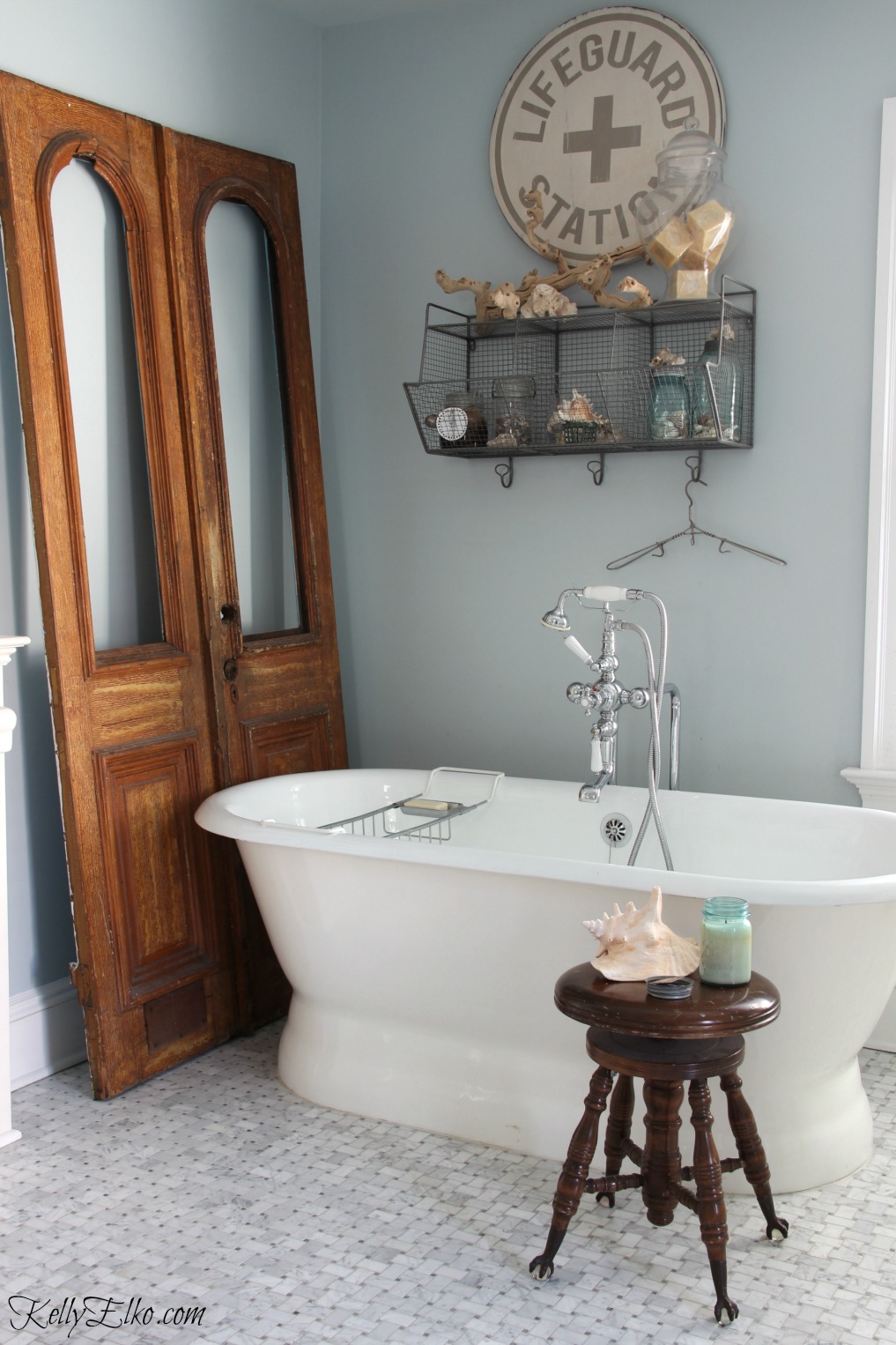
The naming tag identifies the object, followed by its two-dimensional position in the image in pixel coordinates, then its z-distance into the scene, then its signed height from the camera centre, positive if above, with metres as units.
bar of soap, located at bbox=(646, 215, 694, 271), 2.88 +0.46
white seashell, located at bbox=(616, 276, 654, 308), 2.90 +0.35
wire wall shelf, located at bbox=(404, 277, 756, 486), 2.91 +0.16
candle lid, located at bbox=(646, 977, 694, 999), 1.98 -0.84
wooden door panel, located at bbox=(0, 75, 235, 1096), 2.63 -0.45
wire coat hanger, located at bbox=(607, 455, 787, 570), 3.08 -0.24
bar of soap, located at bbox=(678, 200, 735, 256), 2.86 +0.48
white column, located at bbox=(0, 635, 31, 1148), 2.54 -1.05
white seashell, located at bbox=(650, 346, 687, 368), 2.91 +0.20
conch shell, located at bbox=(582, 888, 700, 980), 2.04 -0.80
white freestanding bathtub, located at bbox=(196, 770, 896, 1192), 2.27 -0.97
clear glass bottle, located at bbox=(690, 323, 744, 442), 2.86 +0.12
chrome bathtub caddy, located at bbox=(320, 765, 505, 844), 3.05 -0.87
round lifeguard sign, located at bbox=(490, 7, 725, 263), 3.04 +0.80
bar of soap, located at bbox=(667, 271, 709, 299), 2.89 +0.36
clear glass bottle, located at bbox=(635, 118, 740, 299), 2.87 +0.52
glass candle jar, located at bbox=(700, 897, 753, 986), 2.01 -0.79
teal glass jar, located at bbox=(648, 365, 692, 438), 2.91 +0.09
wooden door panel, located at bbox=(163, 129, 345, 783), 3.04 -0.01
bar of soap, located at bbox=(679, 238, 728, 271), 2.89 +0.42
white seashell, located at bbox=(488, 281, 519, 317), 3.11 +0.37
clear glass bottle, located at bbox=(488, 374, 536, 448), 3.14 +0.10
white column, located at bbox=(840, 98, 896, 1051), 2.87 -0.29
